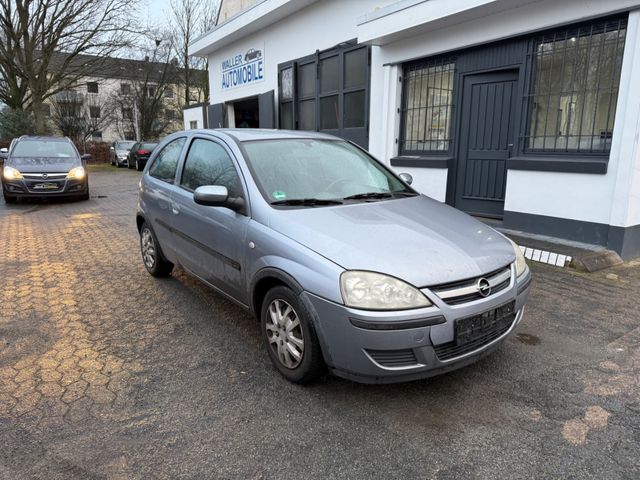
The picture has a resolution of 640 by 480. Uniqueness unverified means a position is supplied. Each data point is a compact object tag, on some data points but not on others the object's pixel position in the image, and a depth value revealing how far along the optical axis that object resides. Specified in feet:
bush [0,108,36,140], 86.38
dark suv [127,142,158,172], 76.33
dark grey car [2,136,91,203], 35.47
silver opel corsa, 8.36
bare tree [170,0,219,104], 108.47
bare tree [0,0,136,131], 78.69
